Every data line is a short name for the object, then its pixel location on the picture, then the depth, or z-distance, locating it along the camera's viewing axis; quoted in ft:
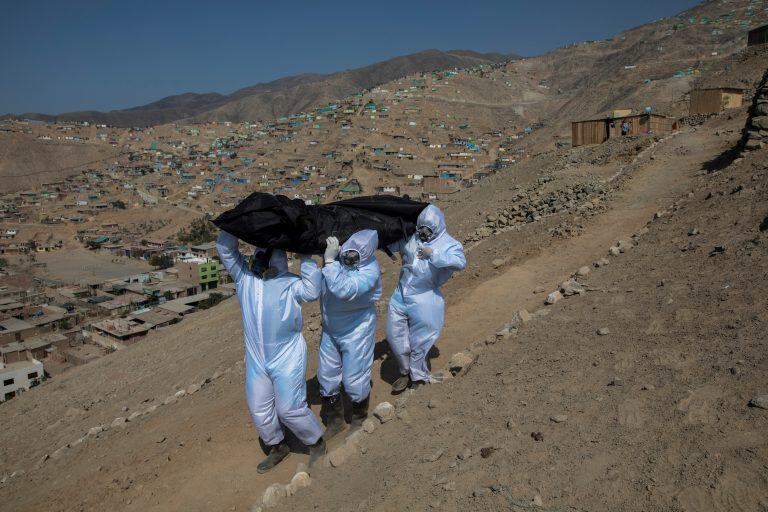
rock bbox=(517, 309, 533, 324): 14.80
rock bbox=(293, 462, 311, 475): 11.08
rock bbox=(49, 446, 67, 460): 17.71
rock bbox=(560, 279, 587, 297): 16.12
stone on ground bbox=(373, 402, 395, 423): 11.82
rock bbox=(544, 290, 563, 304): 16.16
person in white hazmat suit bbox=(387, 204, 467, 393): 14.46
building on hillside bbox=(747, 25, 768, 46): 76.28
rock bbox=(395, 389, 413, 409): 12.26
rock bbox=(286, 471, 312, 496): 10.28
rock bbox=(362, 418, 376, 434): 11.48
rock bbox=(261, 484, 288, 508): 10.14
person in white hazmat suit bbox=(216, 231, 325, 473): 12.12
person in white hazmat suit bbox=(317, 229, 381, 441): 12.80
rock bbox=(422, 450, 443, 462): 9.47
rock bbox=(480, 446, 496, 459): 8.96
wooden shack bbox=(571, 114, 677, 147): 50.29
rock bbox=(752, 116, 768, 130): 25.34
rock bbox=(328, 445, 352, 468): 10.71
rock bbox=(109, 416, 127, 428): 18.70
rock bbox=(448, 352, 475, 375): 13.38
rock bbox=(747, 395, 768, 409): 7.84
